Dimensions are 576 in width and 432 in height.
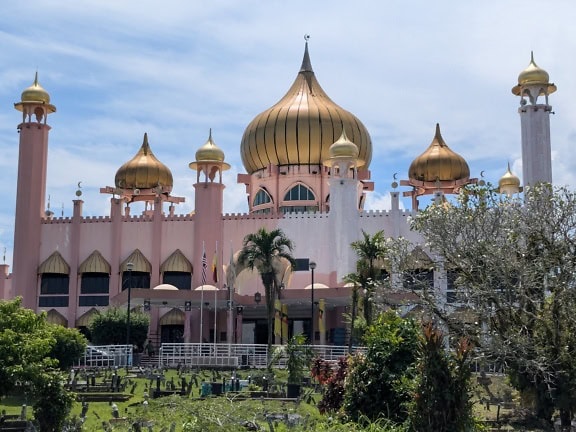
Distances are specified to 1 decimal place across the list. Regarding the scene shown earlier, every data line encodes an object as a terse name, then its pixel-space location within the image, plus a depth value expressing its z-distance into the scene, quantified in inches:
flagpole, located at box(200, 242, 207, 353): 1669.5
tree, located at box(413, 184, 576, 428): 898.7
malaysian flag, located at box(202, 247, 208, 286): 1667.1
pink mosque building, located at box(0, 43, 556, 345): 1840.6
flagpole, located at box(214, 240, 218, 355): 1702.3
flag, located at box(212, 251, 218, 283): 1769.2
